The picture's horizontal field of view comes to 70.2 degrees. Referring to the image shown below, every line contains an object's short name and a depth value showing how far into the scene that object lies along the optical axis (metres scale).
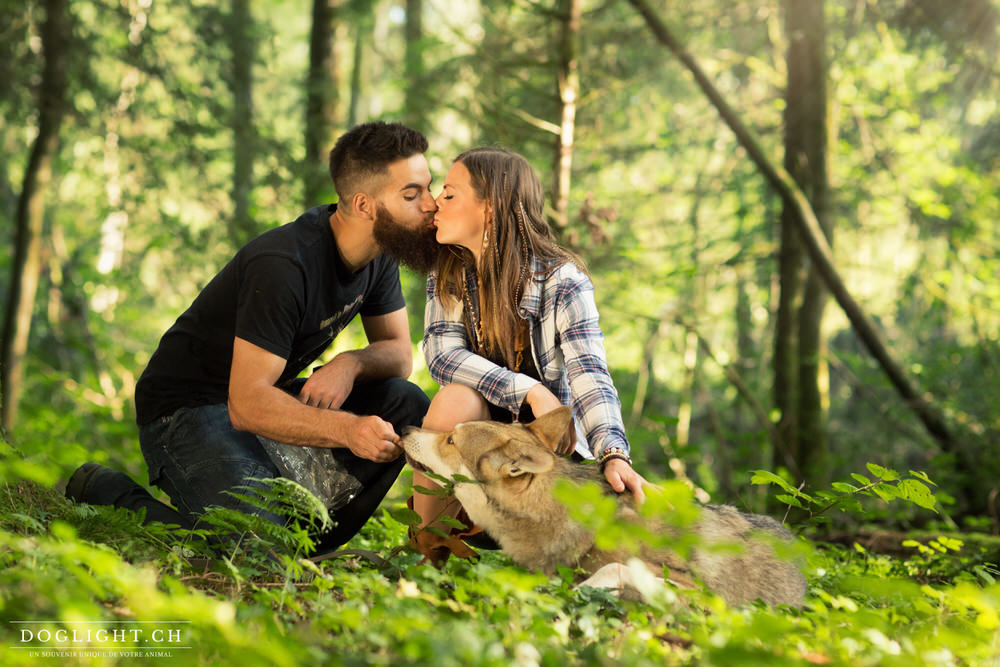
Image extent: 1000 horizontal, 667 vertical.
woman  3.88
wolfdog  3.28
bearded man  3.92
